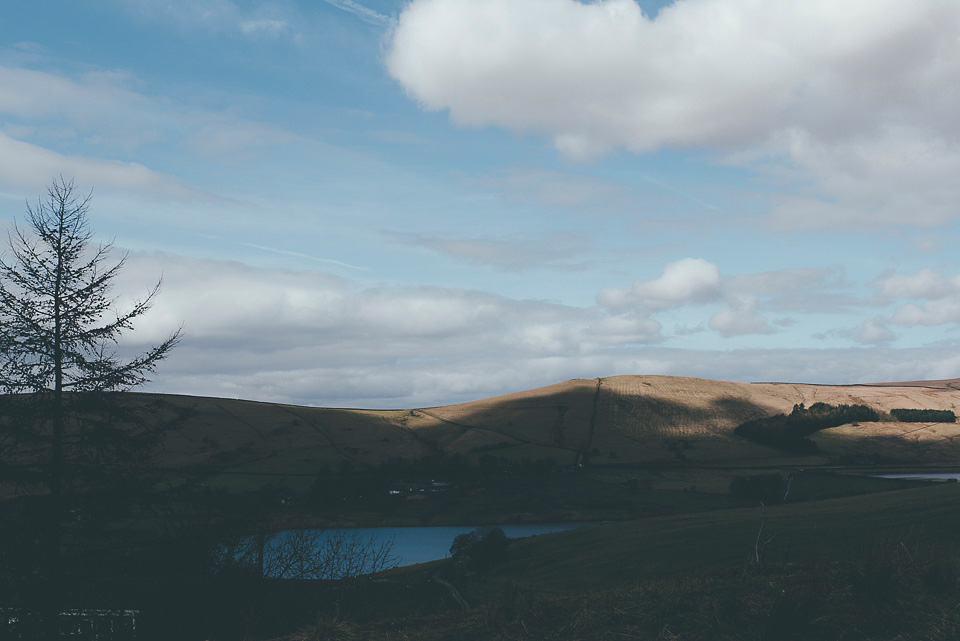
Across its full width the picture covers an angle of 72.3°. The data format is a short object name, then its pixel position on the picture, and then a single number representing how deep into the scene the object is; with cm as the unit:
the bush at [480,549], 6938
